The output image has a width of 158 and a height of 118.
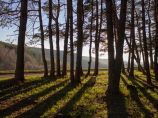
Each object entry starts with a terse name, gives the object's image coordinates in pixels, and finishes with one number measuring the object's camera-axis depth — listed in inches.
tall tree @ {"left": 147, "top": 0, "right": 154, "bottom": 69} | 525.6
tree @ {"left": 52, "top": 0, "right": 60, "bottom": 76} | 489.7
